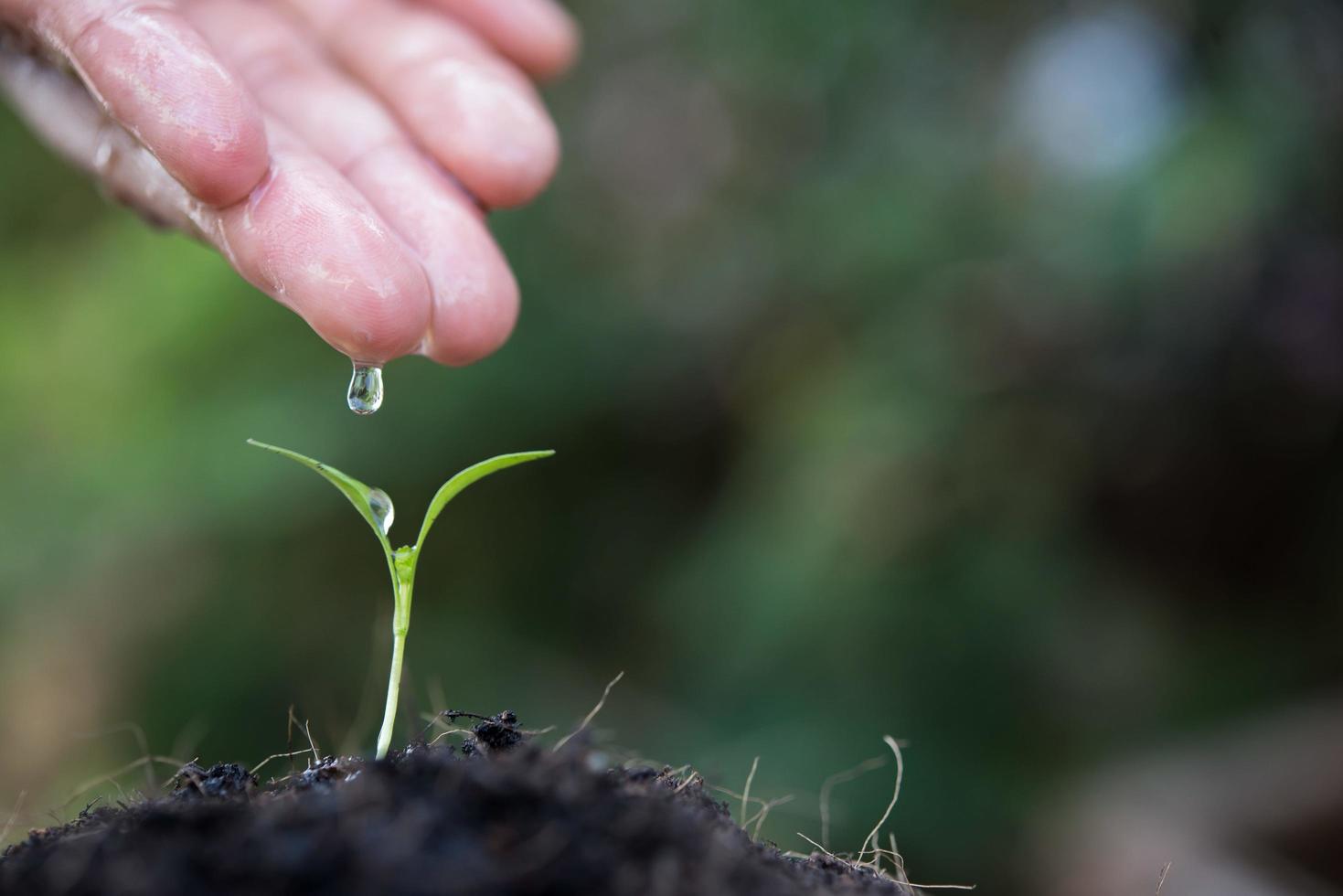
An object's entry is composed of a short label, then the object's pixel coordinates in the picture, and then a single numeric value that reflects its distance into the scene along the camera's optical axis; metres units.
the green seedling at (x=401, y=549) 0.21
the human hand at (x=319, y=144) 0.22
